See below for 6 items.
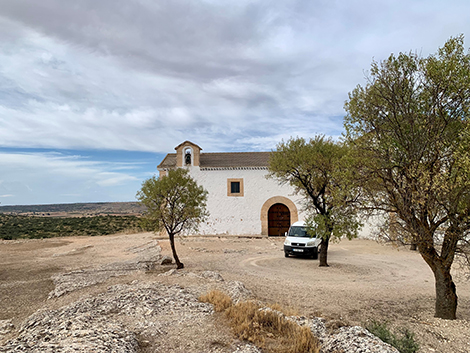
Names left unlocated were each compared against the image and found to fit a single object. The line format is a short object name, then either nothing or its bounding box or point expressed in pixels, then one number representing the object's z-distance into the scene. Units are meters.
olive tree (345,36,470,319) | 6.13
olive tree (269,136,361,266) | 11.59
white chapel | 23.88
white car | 15.23
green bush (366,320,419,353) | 5.16
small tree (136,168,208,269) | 12.15
